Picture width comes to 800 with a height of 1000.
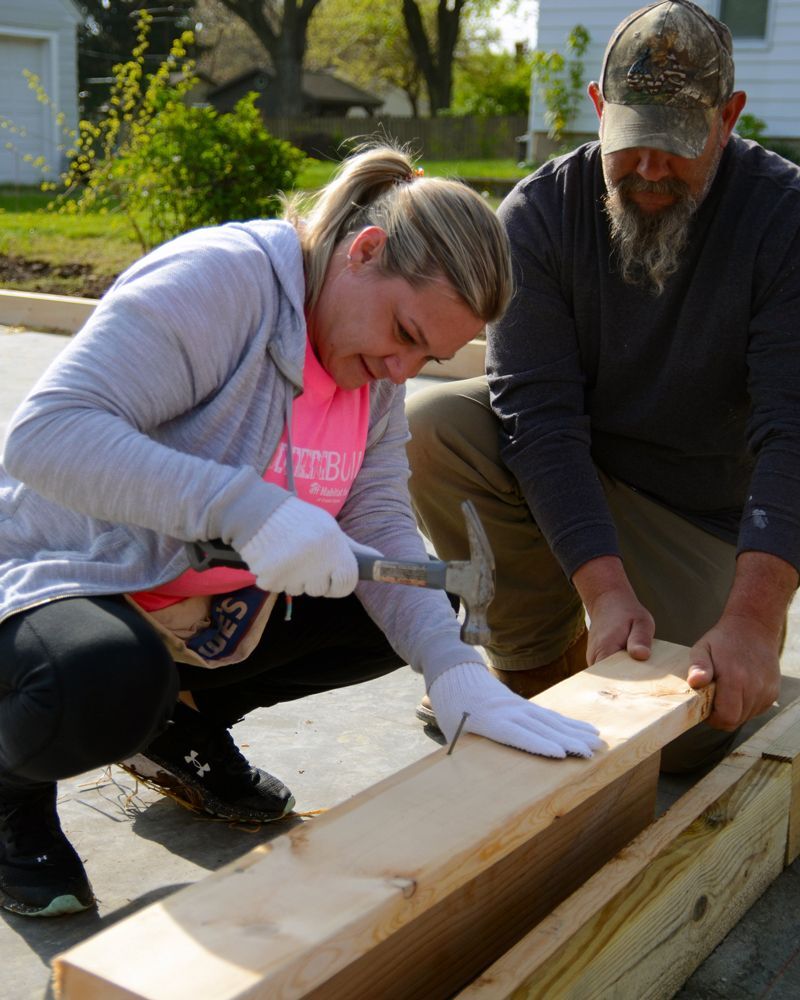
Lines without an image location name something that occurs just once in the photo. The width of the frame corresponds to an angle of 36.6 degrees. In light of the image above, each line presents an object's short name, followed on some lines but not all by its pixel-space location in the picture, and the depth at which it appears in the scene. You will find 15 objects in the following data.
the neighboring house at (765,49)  12.62
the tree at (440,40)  37.81
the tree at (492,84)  30.70
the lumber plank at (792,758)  2.42
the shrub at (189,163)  9.18
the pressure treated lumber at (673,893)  1.76
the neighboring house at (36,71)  21.72
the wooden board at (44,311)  8.18
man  2.66
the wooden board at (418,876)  1.30
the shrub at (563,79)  13.33
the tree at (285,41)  35.56
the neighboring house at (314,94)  42.88
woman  1.89
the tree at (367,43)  42.09
